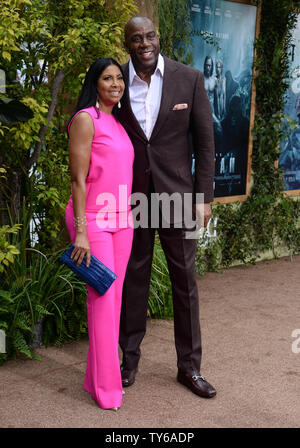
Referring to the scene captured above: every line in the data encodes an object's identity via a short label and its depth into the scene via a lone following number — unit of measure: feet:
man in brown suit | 11.69
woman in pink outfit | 11.00
